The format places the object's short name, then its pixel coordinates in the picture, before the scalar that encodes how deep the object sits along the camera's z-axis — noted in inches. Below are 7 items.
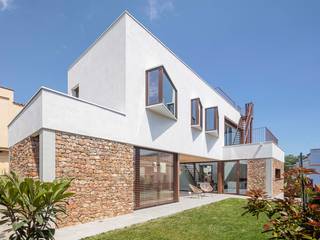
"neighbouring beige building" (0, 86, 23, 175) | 682.2
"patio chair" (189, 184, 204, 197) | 689.6
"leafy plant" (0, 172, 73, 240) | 208.1
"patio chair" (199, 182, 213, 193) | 738.2
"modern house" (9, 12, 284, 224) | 341.7
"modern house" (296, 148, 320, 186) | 1147.3
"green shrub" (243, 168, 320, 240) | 111.3
